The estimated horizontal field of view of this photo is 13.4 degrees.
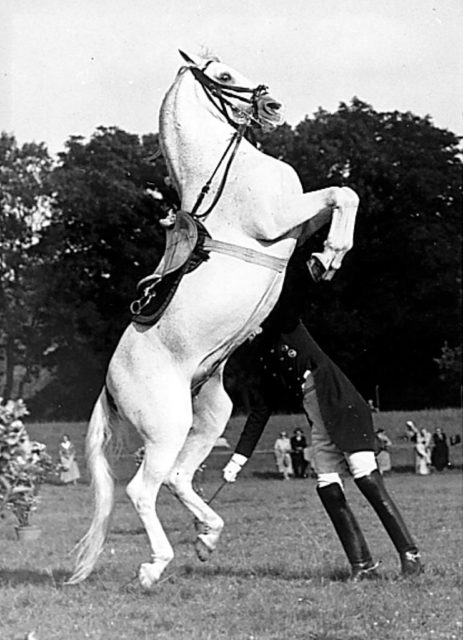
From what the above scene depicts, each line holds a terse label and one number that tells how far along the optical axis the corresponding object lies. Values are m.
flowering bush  19.20
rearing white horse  10.67
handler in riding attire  11.94
